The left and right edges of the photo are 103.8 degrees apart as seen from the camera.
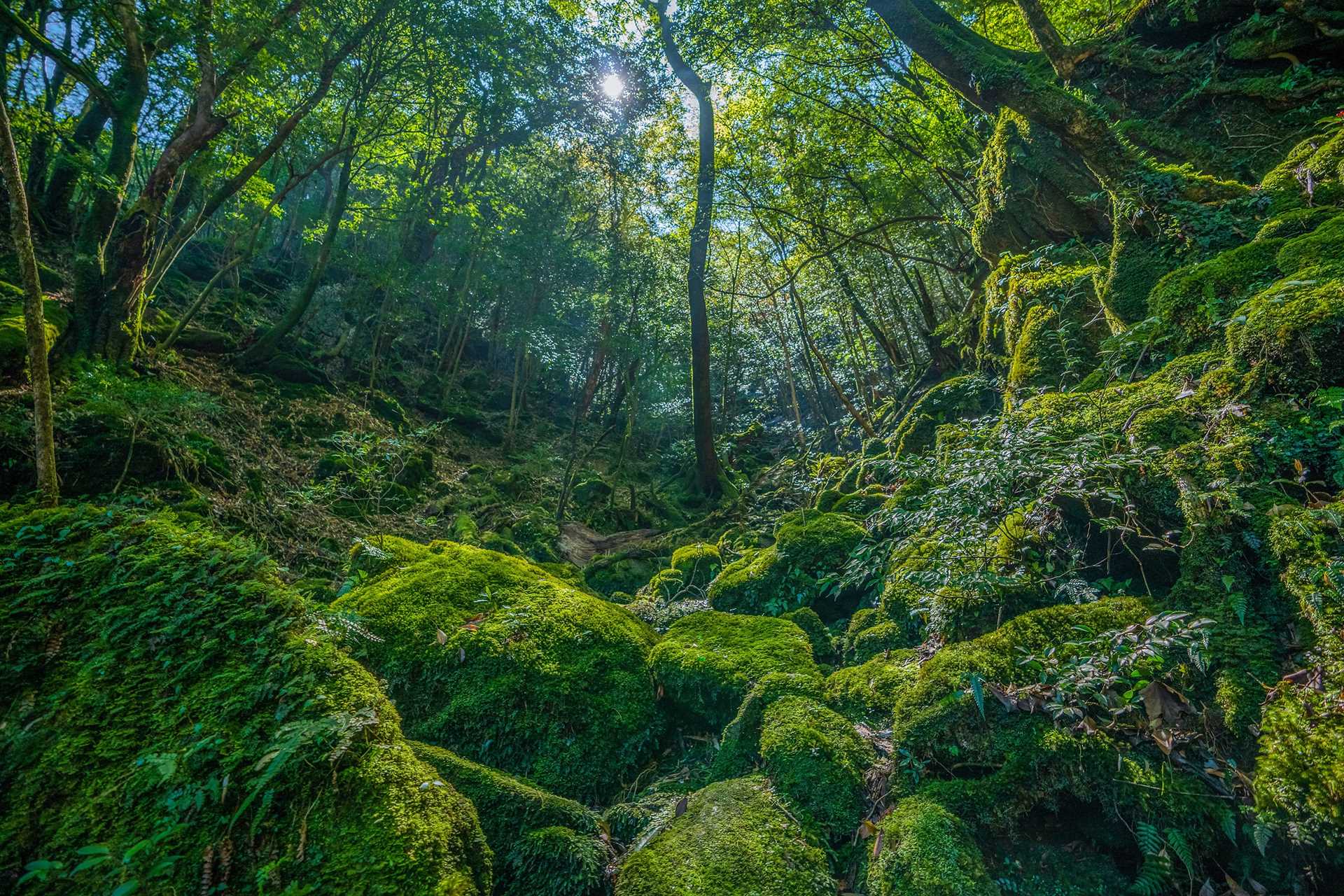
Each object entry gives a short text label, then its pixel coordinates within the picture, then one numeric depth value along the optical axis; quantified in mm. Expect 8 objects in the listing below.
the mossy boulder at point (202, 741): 1535
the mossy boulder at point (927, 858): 1878
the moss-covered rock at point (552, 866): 2047
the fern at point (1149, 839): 1893
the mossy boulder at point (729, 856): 1968
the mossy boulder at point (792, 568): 5145
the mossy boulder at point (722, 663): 3238
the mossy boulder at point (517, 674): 2932
